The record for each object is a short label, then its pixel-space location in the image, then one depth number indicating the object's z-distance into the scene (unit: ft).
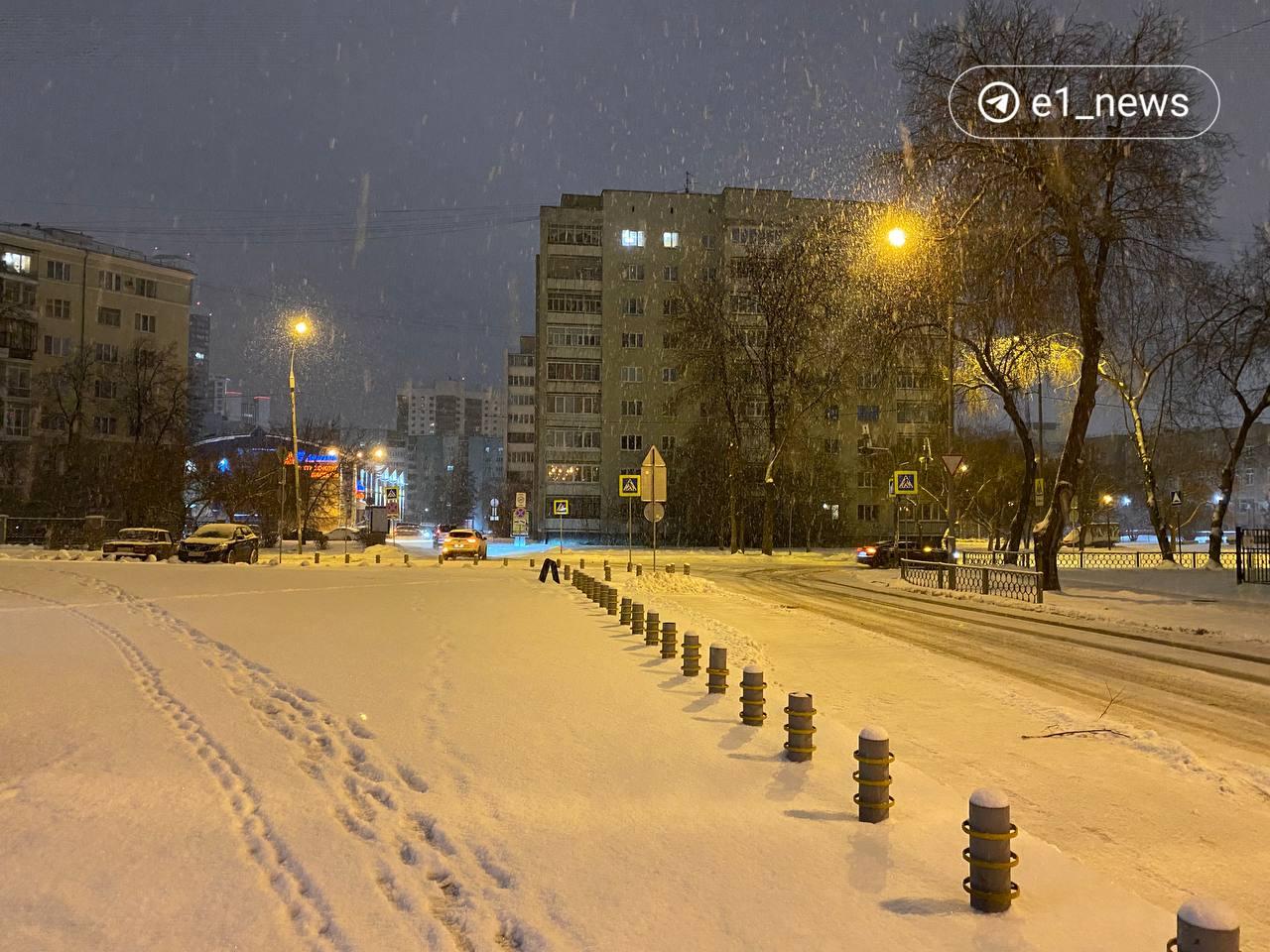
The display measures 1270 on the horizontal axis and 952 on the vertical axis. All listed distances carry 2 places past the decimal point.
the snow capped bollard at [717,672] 30.60
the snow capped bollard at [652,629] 42.65
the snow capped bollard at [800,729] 22.68
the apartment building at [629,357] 242.78
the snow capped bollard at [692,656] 34.58
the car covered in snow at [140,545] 111.14
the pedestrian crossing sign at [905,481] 99.69
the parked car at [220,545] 110.01
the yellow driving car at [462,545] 131.03
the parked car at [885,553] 123.03
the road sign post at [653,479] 71.77
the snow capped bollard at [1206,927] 10.16
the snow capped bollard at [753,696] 26.30
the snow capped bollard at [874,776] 18.16
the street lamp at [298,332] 123.65
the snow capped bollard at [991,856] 14.05
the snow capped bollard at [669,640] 39.14
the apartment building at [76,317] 194.39
